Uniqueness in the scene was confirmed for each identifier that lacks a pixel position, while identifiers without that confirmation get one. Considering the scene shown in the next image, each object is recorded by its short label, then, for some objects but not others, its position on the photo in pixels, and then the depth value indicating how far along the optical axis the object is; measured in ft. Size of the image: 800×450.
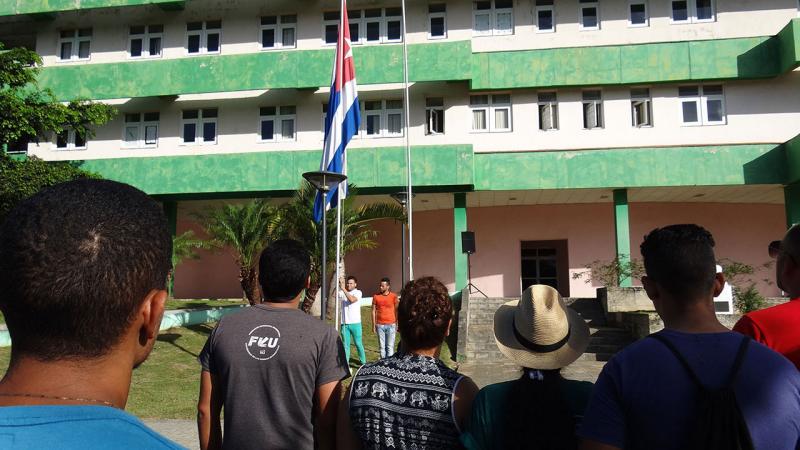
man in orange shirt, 34.30
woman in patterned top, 7.55
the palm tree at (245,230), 53.93
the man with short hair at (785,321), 7.65
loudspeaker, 52.54
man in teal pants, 34.07
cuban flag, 29.14
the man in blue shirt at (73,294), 3.40
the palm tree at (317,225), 48.49
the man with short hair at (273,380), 9.16
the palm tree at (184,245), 58.95
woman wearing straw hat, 6.53
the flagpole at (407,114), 49.03
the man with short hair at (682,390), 5.80
